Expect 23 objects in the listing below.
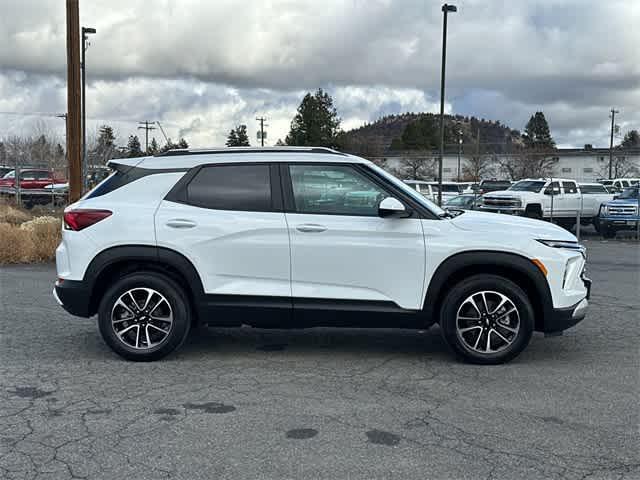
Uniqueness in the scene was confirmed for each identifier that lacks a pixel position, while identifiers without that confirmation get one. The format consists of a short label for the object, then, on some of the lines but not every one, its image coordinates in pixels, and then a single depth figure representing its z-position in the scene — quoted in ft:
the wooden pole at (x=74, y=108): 45.85
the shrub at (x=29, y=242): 45.44
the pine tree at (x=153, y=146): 338.91
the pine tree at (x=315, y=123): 285.23
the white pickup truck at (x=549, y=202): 82.69
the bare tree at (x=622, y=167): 257.14
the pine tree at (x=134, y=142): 418.06
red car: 107.24
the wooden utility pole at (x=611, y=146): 241.14
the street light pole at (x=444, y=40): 93.30
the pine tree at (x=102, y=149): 186.20
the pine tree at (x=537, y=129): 431.84
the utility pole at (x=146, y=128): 290.97
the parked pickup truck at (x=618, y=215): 71.92
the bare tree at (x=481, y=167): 256.73
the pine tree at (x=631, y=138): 414.21
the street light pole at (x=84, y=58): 103.31
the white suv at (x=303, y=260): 19.80
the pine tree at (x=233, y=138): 370.73
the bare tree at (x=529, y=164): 229.66
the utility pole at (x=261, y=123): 300.03
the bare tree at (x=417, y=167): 277.83
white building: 265.75
